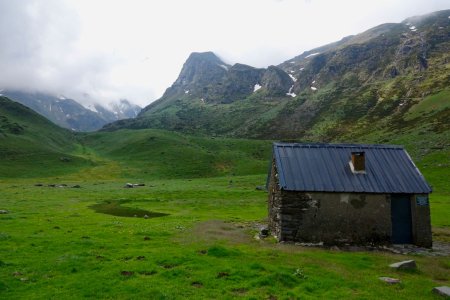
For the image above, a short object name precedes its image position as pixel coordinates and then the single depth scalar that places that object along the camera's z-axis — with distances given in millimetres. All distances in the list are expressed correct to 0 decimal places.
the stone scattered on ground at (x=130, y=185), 92938
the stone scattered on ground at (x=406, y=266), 21278
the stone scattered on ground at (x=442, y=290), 16606
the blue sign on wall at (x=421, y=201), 30156
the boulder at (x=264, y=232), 31714
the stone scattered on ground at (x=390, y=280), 18578
